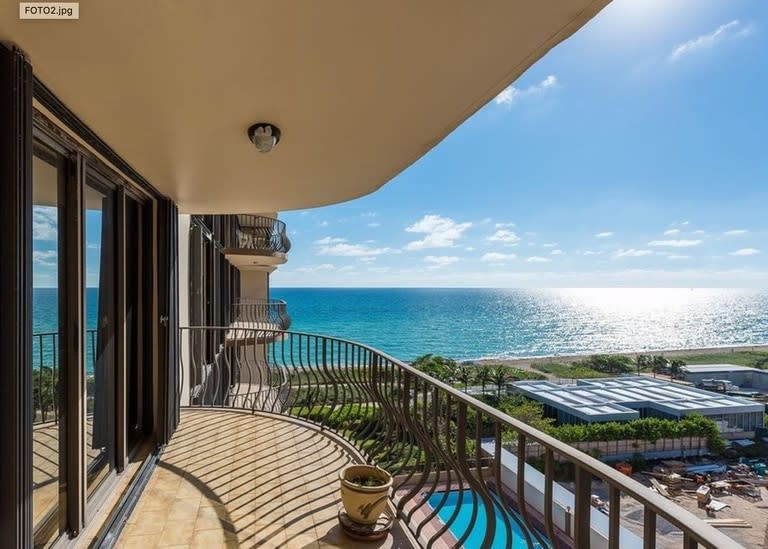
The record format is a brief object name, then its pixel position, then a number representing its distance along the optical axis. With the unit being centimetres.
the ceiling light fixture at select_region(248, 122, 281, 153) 185
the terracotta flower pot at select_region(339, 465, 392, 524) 215
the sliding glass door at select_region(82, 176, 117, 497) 217
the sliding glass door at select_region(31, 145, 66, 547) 164
